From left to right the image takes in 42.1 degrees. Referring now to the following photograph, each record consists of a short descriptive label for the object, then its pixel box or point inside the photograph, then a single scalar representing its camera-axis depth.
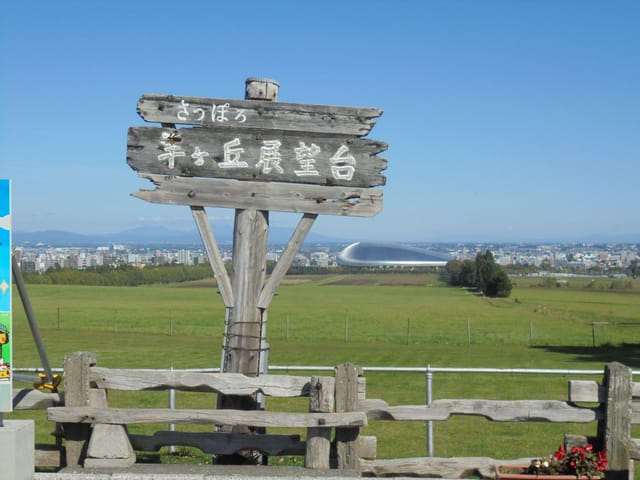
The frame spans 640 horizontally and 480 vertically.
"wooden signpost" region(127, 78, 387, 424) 10.18
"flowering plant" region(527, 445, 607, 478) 8.80
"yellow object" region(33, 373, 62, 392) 9.41
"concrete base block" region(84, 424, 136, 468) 8.93
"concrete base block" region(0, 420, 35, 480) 7.91
